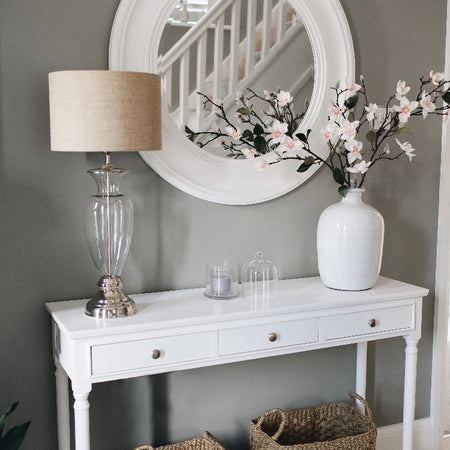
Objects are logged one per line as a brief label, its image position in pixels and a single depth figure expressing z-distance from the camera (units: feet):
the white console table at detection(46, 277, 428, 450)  6.12
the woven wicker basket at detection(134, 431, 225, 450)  7.42
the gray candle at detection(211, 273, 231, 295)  7.22
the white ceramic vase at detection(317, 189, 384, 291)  7.53
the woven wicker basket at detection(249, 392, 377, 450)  7.59
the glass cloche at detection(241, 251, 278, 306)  7.63
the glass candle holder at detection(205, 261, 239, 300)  7.22
